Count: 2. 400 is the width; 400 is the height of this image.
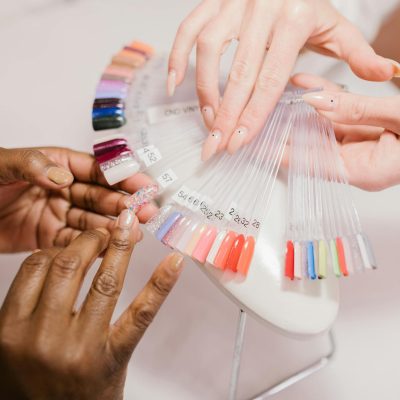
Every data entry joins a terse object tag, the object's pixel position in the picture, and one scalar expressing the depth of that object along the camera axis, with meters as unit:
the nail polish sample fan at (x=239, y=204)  0.59
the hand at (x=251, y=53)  0.69
